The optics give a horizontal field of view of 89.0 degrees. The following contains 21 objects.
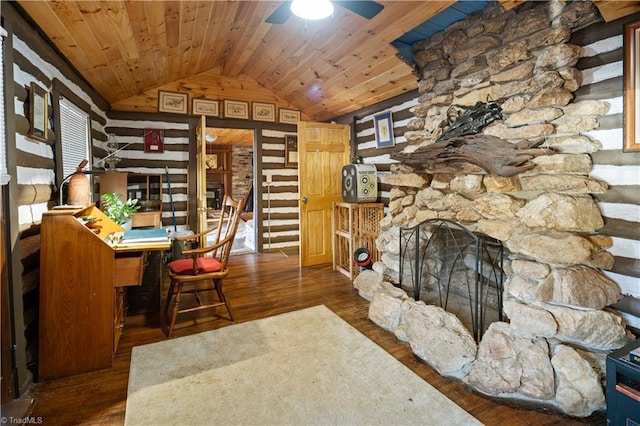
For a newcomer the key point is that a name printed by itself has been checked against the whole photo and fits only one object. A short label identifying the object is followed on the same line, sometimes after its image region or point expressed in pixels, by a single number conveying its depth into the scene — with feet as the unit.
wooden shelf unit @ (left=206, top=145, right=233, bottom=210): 33.30
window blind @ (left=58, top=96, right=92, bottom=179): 9.84
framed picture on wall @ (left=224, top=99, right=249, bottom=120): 17.42
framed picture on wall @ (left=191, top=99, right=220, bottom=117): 16.81
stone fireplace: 6.22
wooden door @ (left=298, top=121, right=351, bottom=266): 15.83
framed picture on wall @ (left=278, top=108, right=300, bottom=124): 18.80
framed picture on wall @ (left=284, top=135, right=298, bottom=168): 19.30
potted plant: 10.39
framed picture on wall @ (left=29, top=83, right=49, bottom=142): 7.23
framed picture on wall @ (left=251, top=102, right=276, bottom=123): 18.11
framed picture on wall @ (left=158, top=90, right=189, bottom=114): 16.16
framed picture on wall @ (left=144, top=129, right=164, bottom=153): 16.20
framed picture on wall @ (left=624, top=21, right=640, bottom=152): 6.18
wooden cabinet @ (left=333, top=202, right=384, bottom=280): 14.06
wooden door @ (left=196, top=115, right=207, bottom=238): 15.34
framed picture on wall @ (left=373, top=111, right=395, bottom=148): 14.32
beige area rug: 6.05
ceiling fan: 6.82
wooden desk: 7.04
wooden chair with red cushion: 9.37
